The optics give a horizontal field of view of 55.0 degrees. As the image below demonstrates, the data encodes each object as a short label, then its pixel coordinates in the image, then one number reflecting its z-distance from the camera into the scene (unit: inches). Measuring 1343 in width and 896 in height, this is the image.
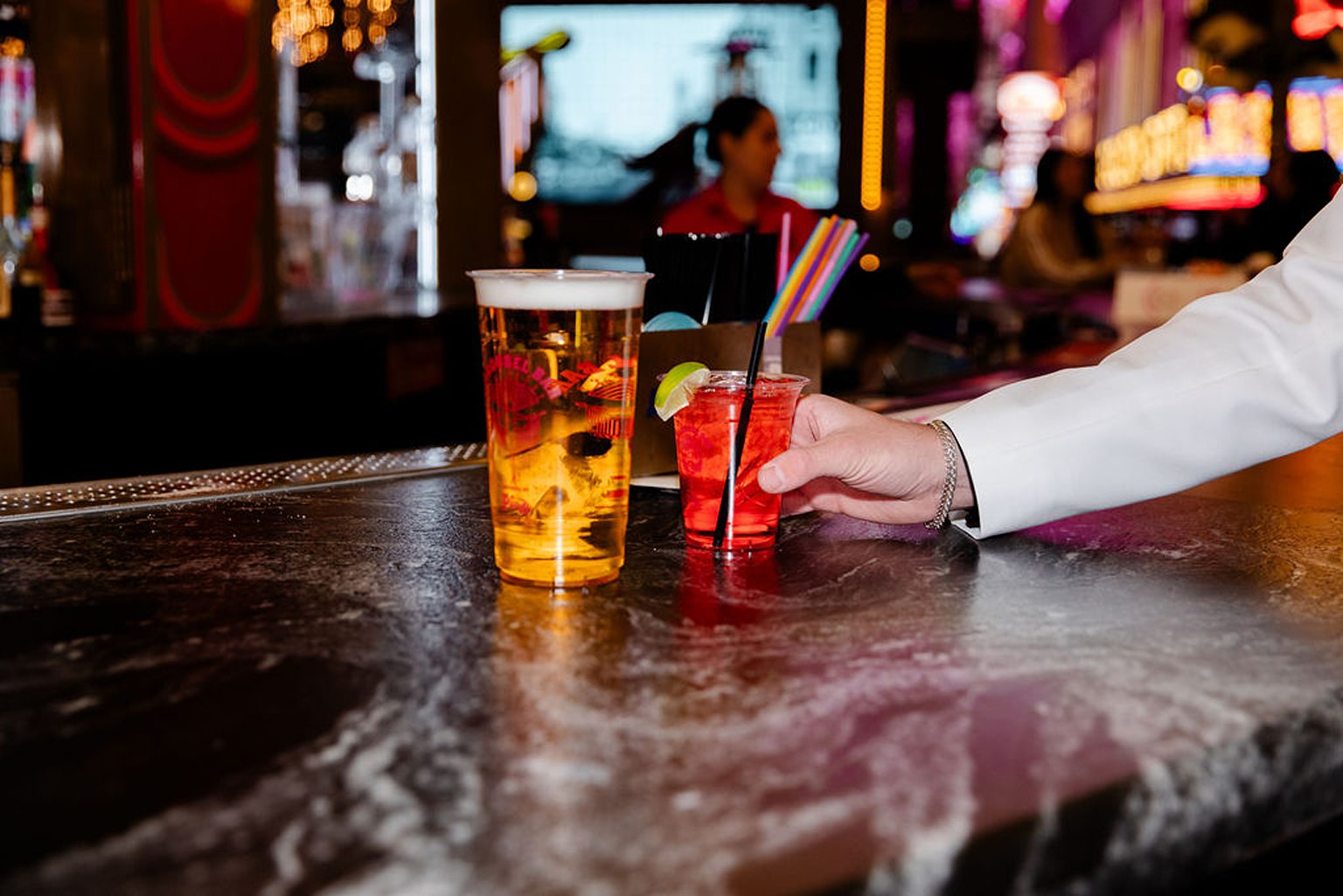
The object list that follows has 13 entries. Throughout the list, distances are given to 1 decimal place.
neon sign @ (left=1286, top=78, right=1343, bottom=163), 327.9
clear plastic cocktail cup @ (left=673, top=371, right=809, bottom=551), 36.9
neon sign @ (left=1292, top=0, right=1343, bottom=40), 309.0
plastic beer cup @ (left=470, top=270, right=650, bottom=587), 31.0
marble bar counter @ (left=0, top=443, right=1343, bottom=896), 18.8
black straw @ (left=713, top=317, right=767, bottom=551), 36.4
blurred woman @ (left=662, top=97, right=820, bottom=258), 158.2
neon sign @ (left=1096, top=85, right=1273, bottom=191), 353.4
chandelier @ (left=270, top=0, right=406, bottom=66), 210.4
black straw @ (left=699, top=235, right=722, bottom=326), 47.4
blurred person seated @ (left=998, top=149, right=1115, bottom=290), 244.1
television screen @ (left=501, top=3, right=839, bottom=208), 252.8
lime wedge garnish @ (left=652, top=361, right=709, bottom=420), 37.7
